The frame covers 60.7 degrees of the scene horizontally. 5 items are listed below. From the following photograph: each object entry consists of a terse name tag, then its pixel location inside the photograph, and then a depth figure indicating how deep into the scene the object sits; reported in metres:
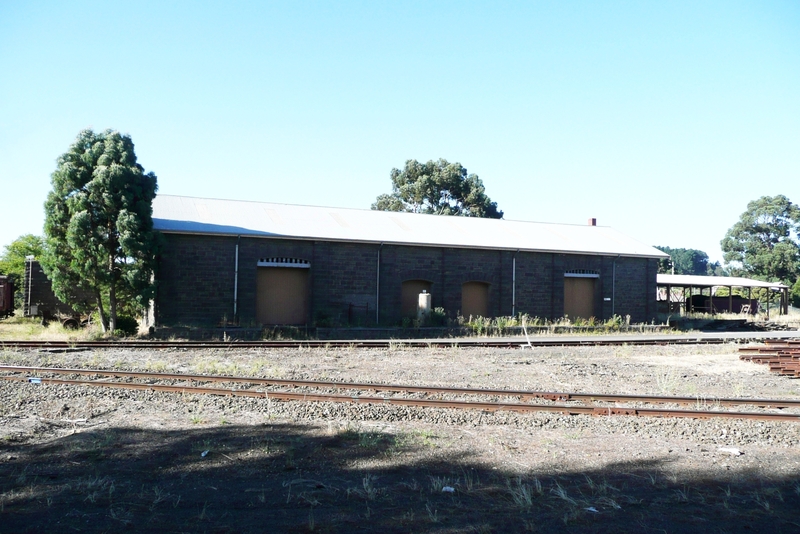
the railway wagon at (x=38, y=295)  24.52
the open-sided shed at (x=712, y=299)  40.44
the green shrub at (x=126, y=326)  21.12
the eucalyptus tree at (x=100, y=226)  20.34
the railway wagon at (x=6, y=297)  26.33
